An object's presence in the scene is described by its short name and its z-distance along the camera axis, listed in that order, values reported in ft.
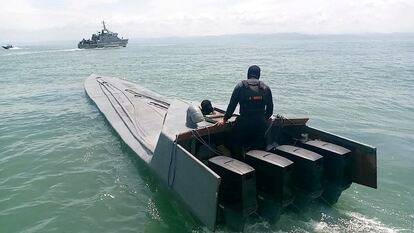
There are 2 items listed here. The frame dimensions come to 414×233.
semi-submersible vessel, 19.60
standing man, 22.58
